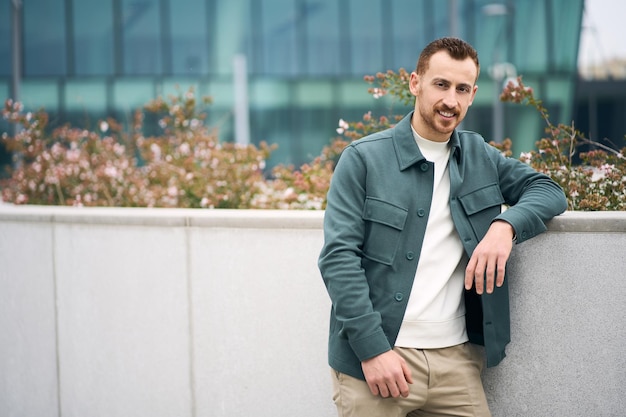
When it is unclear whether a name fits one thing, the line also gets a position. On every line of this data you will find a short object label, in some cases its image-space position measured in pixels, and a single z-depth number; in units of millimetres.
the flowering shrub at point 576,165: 4234
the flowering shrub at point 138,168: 7211
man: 2811
